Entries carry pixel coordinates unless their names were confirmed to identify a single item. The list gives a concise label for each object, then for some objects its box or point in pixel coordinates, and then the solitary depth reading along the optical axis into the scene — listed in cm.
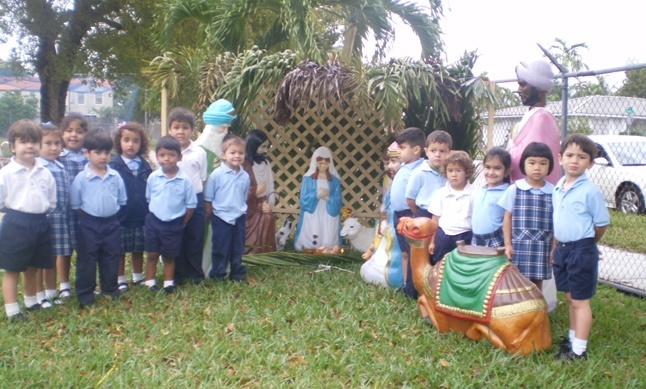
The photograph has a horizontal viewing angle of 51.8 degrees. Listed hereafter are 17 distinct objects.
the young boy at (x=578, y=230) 401
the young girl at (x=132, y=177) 561
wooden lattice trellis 778
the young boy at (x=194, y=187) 576
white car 1085
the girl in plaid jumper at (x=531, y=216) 442
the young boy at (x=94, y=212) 512
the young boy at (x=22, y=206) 473
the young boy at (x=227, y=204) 587
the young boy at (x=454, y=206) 496
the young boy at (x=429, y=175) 534
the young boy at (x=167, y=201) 541
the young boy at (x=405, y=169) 564
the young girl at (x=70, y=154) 548
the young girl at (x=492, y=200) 467
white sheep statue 736
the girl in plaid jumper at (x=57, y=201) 513
